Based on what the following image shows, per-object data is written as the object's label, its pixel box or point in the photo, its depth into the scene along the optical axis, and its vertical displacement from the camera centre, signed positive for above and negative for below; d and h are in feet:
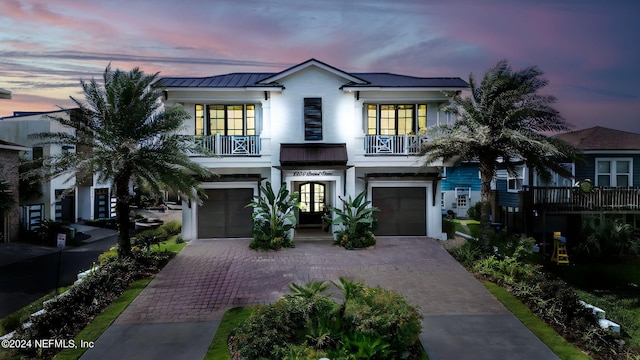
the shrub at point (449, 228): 60.41 -7.06
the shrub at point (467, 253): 44.96 -8.51
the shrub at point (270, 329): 23.95 -9.84
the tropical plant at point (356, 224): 52.16 -5.59
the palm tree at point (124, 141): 41.88 +5.08
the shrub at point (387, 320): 24.17 -8.88
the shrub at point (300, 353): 22.38 -10.26
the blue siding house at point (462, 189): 98.27 -1.09
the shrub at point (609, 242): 58.23 -8.88
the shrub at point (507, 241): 47.42 -9.28
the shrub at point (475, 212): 89.77 -6.57
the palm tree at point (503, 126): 43.73 +7.10
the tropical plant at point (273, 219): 51.37 -4.86
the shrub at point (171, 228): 66.18 -7.89
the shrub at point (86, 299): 27.81 -9.96
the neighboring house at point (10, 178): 65.82 +1.25
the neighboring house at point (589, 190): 61.93 -0.88
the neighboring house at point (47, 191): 73.77 -1.39
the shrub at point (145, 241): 48.21 -7.32
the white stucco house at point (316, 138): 56.34 +7.18
